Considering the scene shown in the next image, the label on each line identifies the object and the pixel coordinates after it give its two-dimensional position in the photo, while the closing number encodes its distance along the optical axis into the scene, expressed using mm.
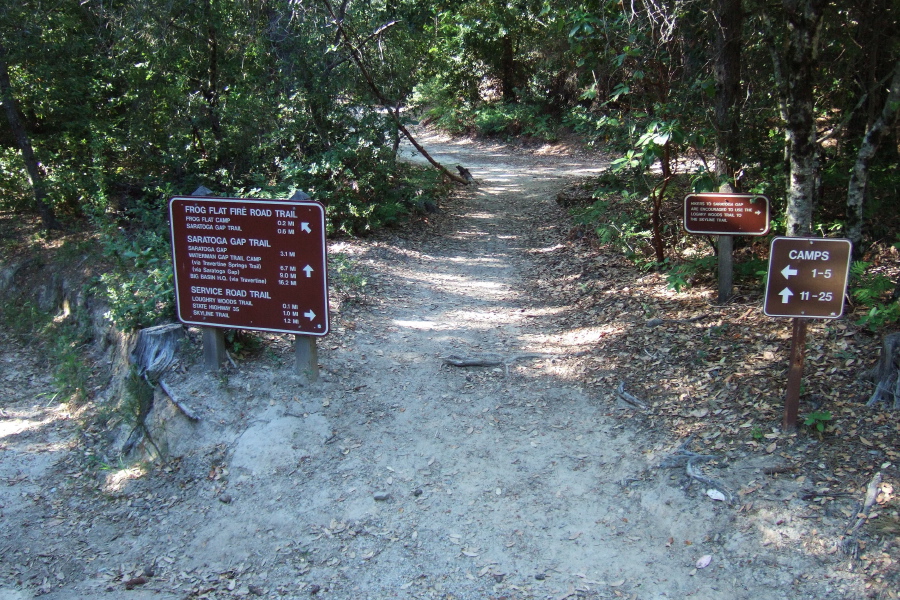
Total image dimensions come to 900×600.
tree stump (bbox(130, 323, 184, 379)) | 6520
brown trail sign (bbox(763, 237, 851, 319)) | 4629
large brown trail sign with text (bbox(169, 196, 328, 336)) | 5789
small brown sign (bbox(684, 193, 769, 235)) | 6938
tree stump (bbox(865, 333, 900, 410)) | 4980
